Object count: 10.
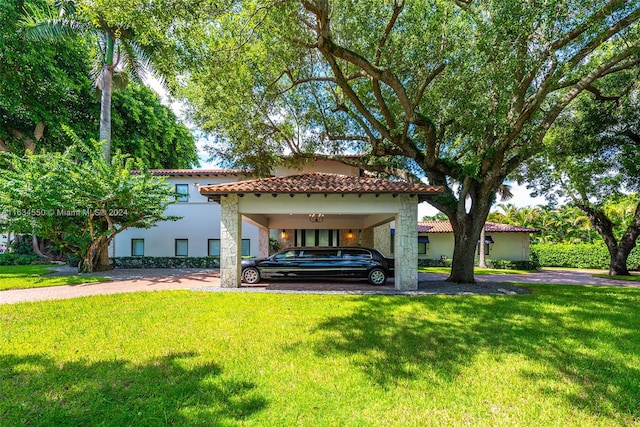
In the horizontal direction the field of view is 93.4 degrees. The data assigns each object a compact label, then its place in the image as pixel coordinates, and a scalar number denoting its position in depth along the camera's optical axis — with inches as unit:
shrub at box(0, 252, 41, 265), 785.6
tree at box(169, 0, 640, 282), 289.0
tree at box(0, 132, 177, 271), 484.7
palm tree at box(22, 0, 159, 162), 572.1
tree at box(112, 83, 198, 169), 878.9
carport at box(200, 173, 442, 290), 407.5
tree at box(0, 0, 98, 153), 644.7
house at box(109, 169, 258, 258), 766.5
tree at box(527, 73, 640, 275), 506.9
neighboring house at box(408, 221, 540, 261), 975.6
